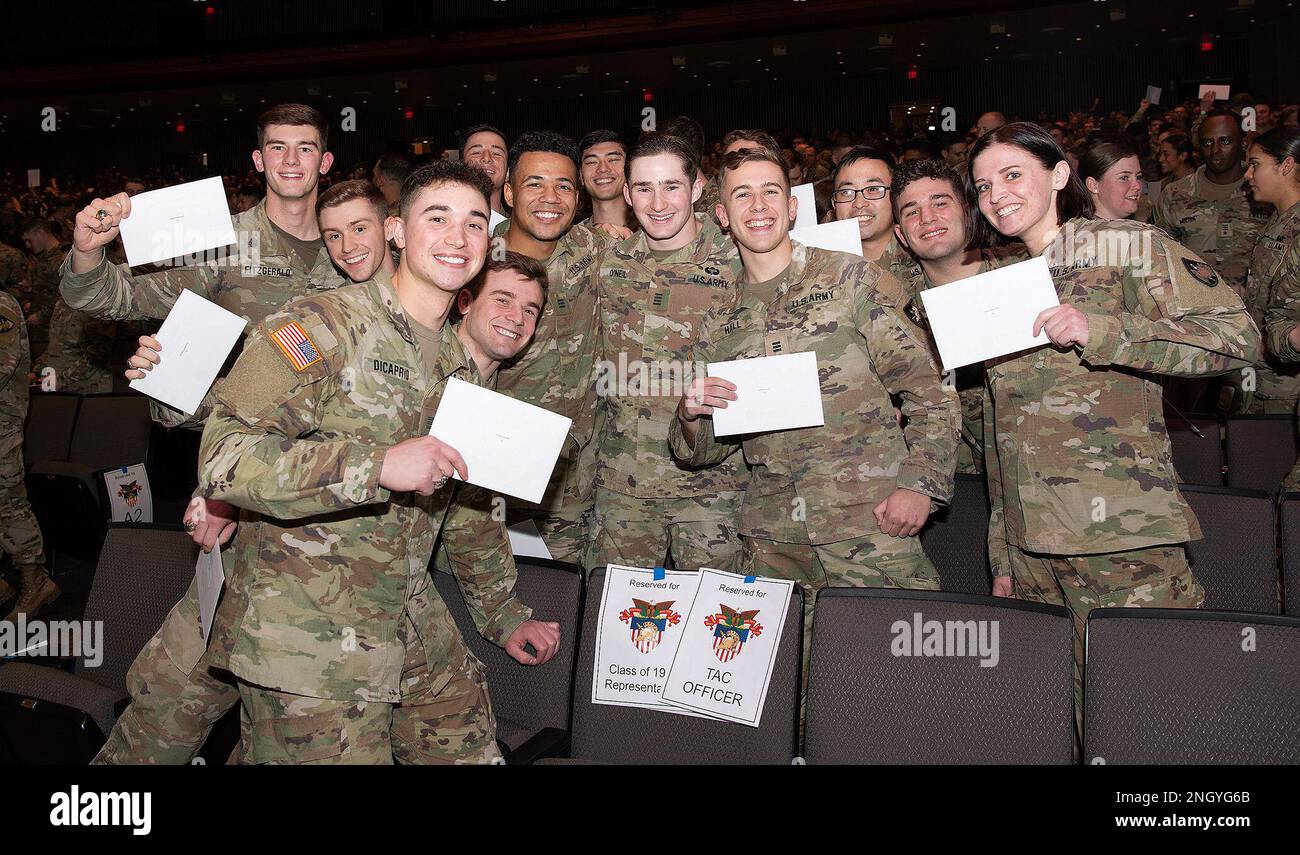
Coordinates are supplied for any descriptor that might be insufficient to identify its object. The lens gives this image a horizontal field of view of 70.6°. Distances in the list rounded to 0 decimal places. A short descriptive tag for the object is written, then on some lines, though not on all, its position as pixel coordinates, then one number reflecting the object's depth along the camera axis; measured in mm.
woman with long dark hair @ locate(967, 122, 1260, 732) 1992
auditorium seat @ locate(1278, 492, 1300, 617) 2486
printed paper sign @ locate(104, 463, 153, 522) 4117
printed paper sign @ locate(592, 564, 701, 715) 2125
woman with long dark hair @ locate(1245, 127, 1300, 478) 3791
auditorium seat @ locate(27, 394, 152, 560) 4523
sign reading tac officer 2031
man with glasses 3244
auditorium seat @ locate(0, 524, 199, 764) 2301
